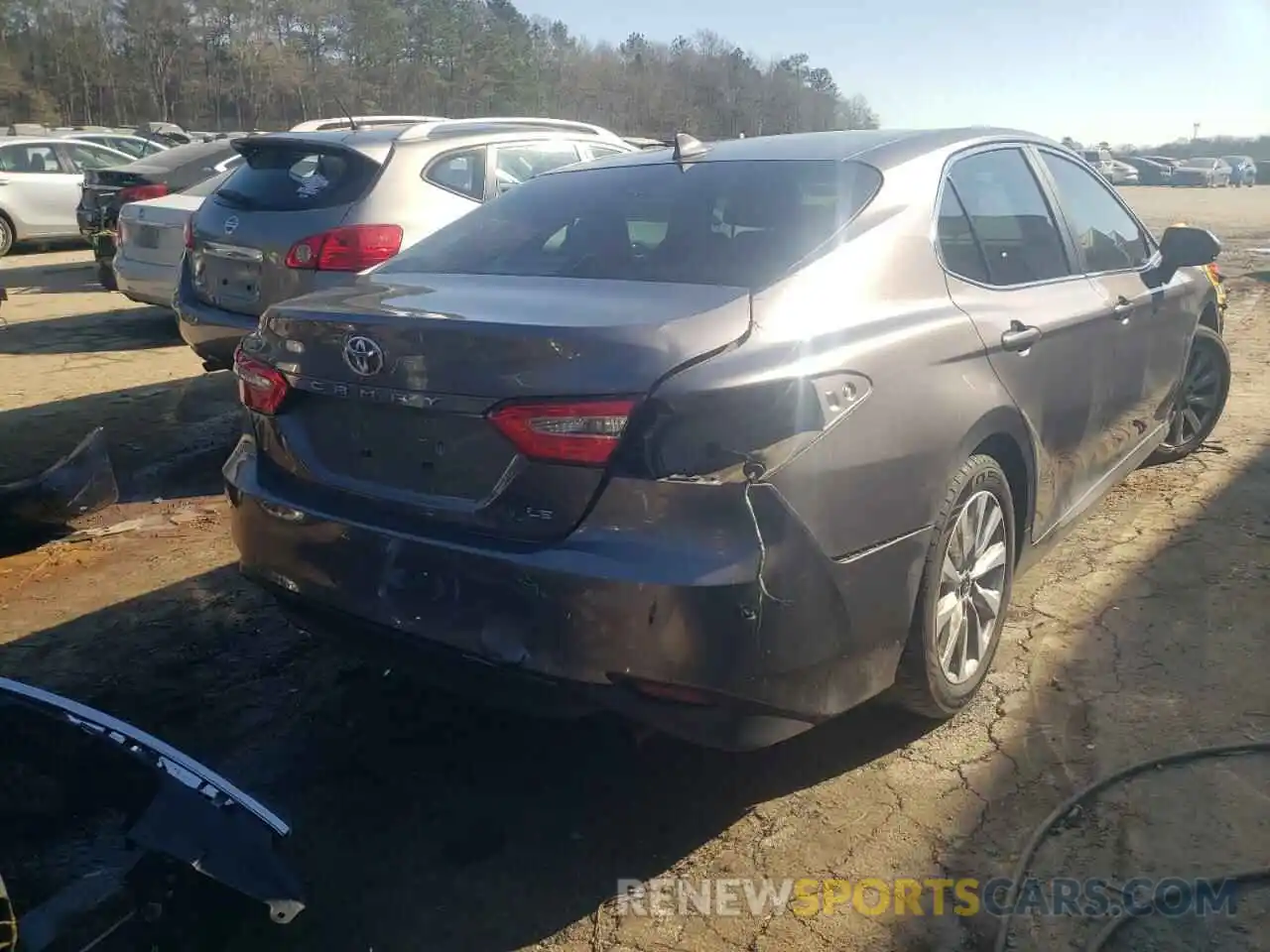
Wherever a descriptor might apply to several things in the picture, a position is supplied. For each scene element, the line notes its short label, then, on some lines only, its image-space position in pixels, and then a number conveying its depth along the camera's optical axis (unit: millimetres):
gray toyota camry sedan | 2232
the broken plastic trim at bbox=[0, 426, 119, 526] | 4590
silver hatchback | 5449
